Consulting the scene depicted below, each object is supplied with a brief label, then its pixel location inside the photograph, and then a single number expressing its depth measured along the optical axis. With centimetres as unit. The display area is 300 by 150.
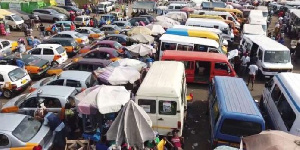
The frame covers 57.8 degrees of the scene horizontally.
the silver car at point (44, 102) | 1027
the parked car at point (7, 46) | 1811
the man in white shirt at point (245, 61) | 1652
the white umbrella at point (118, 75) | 1184
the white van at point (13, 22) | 2708
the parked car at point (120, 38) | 1997
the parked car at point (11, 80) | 1313
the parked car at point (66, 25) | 2548
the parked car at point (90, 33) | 2361
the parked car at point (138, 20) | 2778
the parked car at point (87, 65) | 1410
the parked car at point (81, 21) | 2862
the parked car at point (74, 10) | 3509
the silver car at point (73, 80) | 1193
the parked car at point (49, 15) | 3089
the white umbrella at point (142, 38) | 1893
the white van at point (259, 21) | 2525
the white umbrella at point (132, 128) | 809
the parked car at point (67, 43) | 1906
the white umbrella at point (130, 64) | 1373
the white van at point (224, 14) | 2772
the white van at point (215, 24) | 2284
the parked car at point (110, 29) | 2420
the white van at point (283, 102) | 818
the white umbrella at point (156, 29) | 2174
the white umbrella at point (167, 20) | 2561
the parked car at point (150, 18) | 2901
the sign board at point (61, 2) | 4061
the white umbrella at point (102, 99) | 892
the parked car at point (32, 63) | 1517
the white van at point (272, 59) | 1548
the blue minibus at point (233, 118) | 799
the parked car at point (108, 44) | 1806
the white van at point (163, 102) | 870
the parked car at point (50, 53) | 1684
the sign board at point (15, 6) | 3444
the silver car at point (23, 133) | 798
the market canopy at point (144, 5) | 3541
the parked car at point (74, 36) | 2102
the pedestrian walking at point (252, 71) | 1469
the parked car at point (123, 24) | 2566
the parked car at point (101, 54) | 1611
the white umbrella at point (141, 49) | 1666
